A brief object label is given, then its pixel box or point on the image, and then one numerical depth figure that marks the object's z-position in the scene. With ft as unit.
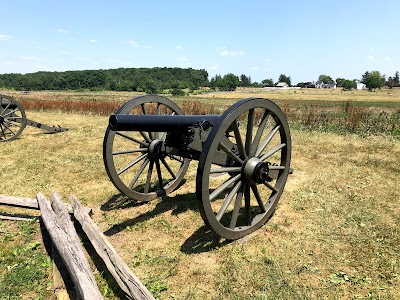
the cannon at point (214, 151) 11.77
